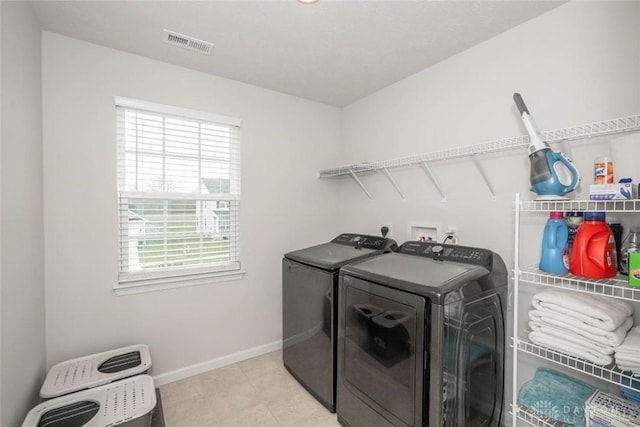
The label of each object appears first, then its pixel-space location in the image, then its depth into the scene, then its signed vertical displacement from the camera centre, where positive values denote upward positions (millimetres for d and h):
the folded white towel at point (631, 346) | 1110 -544
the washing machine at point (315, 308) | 1943 -724
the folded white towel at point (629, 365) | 1107 -607
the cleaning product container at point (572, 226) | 1366 -80
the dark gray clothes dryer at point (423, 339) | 1321 -667
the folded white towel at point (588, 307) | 1204 -436
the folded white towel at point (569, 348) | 1202 -623
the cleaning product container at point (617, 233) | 1331 -109
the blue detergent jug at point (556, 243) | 1369 -162
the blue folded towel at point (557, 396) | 1355 -926
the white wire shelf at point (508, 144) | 1319 +383
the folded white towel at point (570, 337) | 1203 -576
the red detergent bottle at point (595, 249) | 1217 -171
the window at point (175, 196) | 2123 +110
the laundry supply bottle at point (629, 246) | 1220 -156
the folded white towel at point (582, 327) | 1188 -521
